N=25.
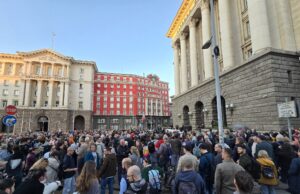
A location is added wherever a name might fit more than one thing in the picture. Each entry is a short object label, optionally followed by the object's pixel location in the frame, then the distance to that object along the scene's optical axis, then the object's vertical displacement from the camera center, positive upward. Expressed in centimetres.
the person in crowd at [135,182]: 340 -123
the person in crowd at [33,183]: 288 -107
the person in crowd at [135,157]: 591 -126
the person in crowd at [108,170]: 576 -166
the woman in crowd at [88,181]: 319 -113
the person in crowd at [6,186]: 265 -99
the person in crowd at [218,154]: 524 -108
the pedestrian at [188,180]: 308 -110
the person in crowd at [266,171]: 444 -135
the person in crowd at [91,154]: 658 -126
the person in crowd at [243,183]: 250 -94
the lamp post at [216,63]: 715 +272
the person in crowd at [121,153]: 795 -150
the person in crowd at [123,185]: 346 -130
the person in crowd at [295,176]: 435 -148
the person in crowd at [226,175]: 357 -116
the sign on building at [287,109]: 875 +49
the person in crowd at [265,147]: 618 -101
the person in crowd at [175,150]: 808 -143
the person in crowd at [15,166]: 530 -135
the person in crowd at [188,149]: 510 -86
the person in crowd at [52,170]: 544 -153
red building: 6775 +797
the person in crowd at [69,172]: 608 -178
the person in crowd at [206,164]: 501 -131
